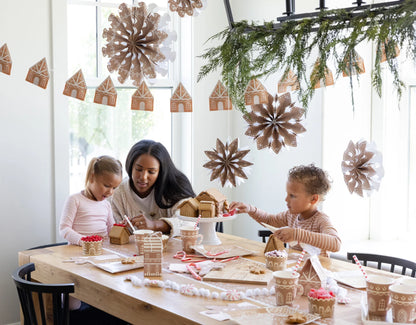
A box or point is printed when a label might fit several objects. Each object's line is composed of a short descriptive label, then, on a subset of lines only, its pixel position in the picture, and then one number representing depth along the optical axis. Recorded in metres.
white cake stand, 2.89
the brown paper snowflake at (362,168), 2.73
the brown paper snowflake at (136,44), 2.53
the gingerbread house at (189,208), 2.83
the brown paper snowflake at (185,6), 2.41
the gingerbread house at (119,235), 2.92
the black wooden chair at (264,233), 3.30
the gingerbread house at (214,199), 2.86
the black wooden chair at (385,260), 2.54
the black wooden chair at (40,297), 2.11
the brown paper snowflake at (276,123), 2.79
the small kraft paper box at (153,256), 2.30
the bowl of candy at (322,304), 1.85
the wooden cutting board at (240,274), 2.24
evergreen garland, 1.72
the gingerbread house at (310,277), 2.08
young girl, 3.13
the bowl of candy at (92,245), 2.69
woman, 3.36
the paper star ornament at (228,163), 3.04
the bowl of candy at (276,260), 2.40
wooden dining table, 1.93
